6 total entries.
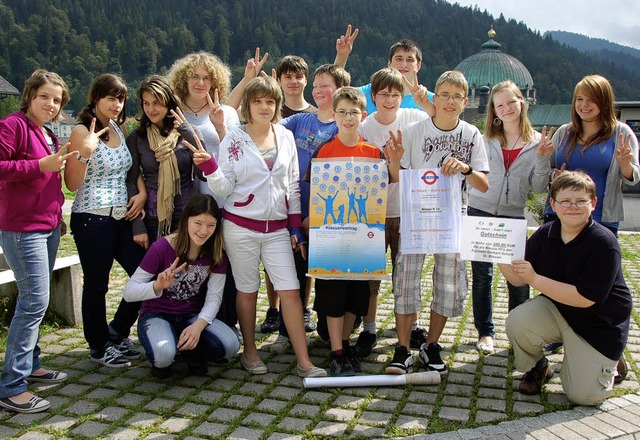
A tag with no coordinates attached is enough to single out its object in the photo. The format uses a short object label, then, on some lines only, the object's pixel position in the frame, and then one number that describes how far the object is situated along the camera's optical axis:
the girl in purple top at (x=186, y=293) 4.21
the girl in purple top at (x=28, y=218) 3.76
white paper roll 4.17
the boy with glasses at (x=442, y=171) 4.28
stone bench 5.44
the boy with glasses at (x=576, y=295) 3.83
